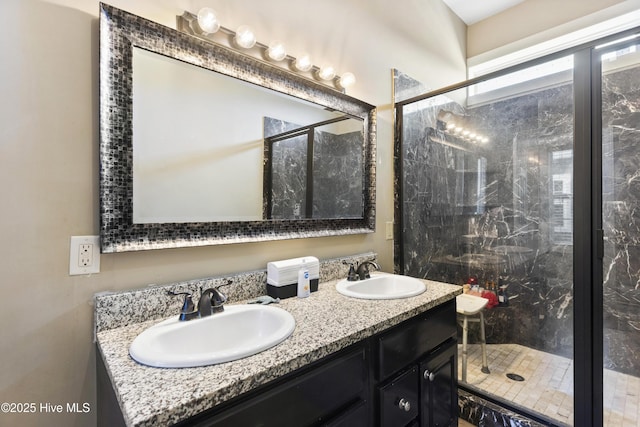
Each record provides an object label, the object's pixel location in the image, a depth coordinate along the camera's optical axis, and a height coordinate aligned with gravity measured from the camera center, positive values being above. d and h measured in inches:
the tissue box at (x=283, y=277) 50.8 -11.2
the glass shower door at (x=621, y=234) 59.8 -5.2
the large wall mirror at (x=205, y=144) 39.2 +11.0
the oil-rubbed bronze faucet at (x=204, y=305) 39.9 -12.6
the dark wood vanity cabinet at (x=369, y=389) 28.9 -21.5
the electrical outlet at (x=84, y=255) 37.1 -5.3
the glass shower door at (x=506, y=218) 67.3 -1.8
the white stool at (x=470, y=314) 80.4 -28.5
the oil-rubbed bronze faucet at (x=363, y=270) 64.0 -12.7
